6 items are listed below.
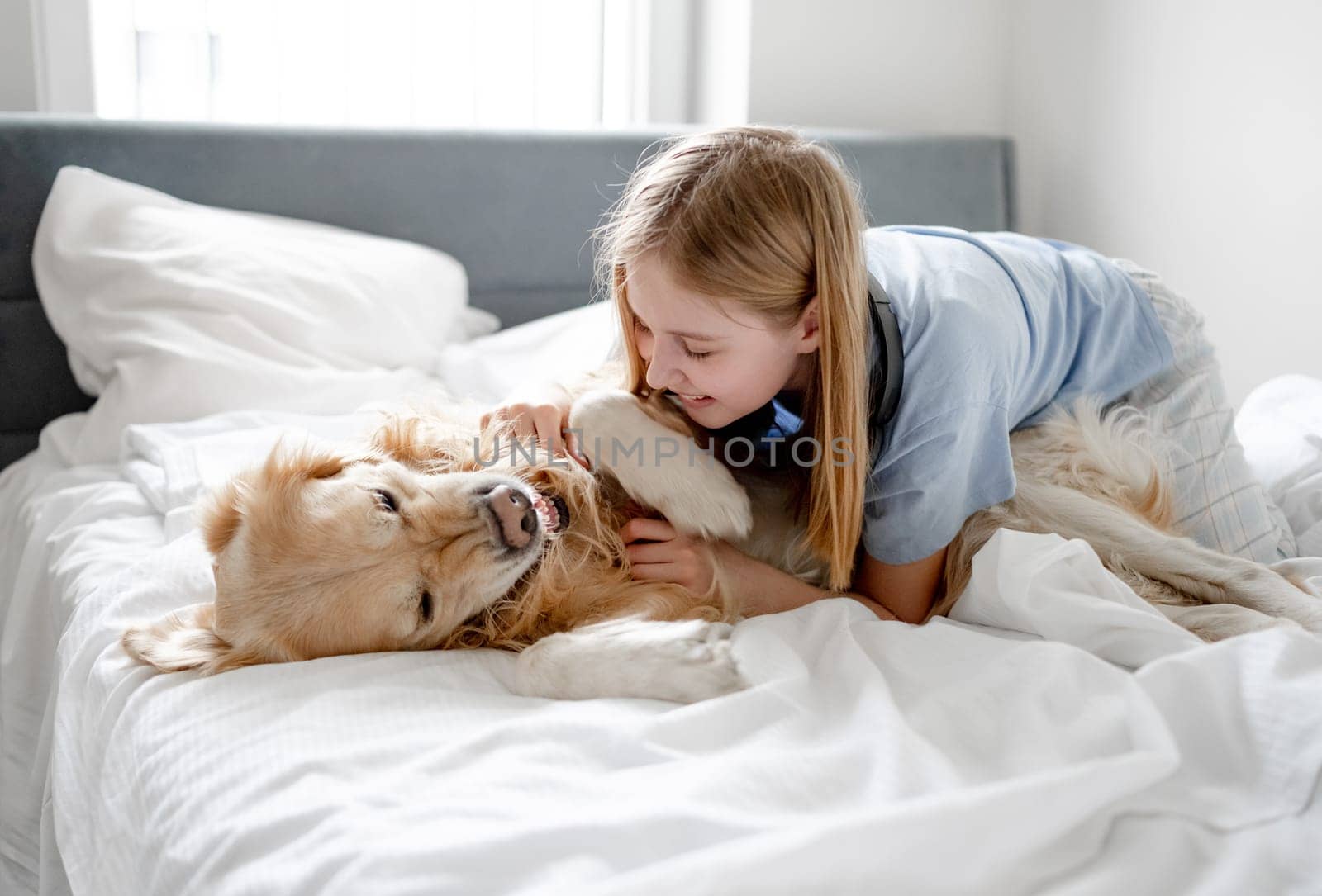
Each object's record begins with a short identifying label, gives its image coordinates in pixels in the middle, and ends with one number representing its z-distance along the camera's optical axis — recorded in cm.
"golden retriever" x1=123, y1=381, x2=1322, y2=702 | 130
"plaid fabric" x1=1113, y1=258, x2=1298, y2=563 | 168
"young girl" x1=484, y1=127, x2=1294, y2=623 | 138
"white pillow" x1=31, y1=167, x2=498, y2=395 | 225
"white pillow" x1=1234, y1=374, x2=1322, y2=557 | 182
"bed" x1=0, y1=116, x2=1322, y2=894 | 88
